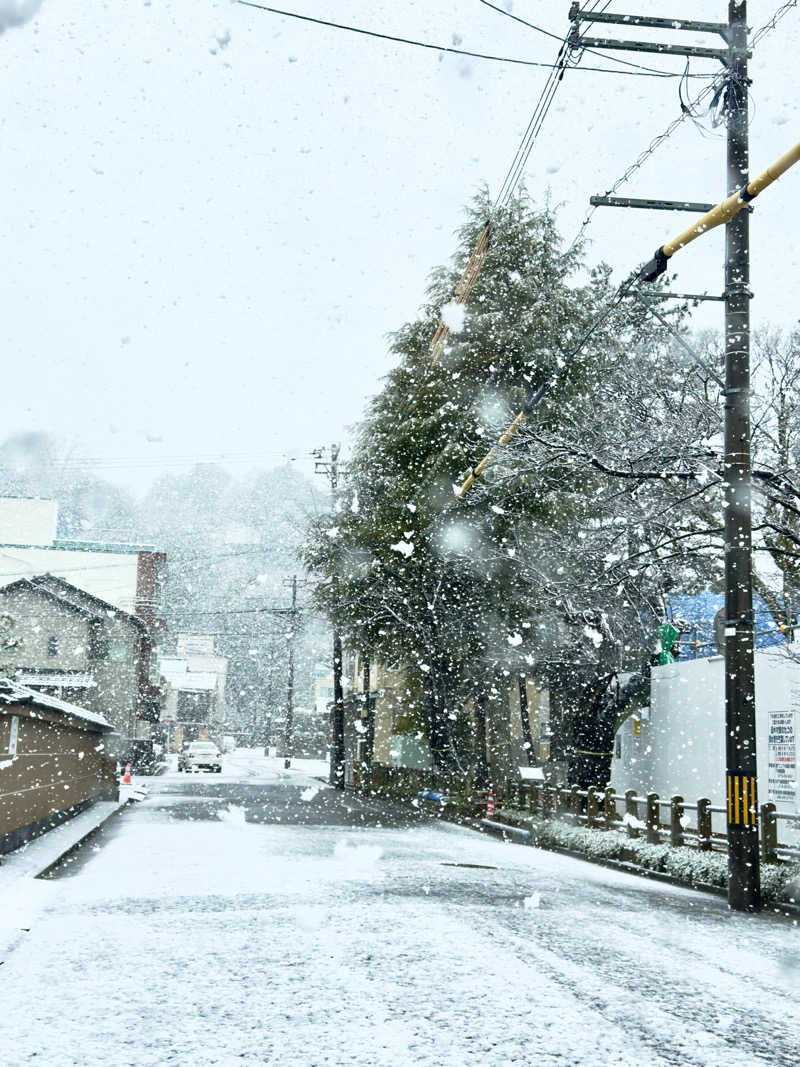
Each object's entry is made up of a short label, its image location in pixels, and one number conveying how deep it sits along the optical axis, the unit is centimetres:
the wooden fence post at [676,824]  1638
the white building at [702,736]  1764
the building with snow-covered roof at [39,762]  1590
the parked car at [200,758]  5666
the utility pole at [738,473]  1238
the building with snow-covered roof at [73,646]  5172
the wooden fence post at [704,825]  1543
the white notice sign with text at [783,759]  1727
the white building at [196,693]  8984
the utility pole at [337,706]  4444
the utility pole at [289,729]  6759
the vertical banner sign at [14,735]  1652
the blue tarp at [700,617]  2492
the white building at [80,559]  6344
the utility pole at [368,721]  5353
